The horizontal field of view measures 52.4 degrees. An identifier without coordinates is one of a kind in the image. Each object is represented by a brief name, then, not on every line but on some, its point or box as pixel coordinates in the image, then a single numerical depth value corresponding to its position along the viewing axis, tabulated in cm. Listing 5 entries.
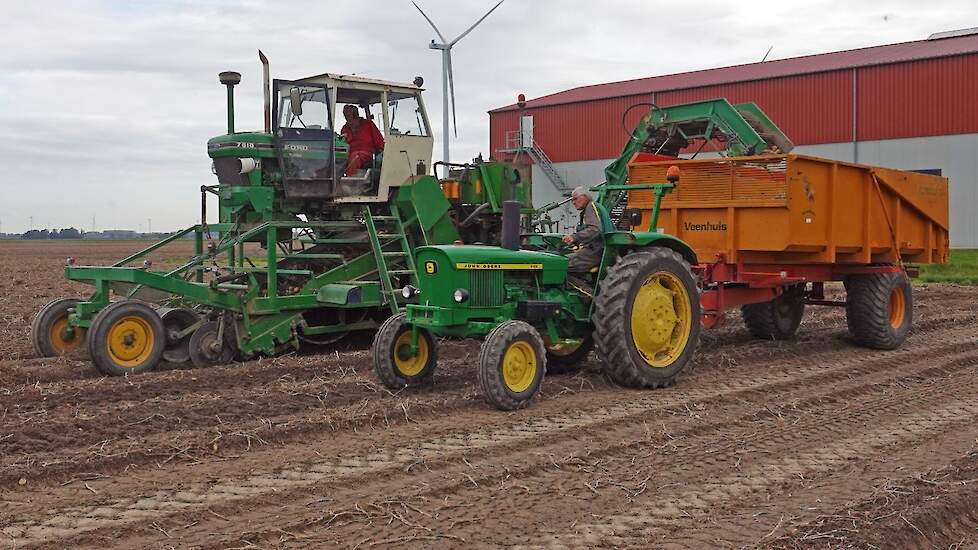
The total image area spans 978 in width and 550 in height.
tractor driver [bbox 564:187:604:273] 811
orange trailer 962
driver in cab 1102
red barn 2947
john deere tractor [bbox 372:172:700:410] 730
